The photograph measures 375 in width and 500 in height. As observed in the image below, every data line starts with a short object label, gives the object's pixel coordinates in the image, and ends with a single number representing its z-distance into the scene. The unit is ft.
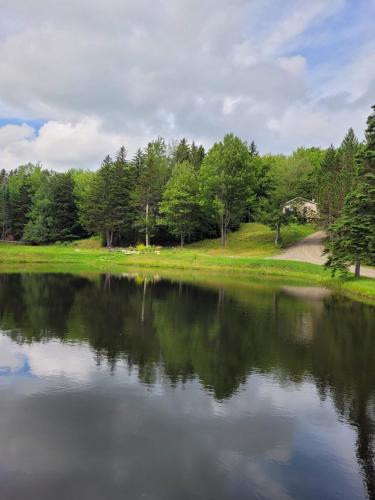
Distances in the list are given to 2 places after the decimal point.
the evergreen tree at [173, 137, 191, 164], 344.28
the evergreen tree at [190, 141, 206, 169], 341.21
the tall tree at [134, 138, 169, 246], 261.01
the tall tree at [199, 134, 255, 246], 244.01
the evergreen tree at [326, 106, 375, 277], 131.54
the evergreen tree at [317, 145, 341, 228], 201.74
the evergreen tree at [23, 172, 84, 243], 299.79
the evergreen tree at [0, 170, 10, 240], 333.62
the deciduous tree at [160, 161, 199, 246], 251.80
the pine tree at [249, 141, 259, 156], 415.03
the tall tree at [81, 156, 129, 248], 267.80
